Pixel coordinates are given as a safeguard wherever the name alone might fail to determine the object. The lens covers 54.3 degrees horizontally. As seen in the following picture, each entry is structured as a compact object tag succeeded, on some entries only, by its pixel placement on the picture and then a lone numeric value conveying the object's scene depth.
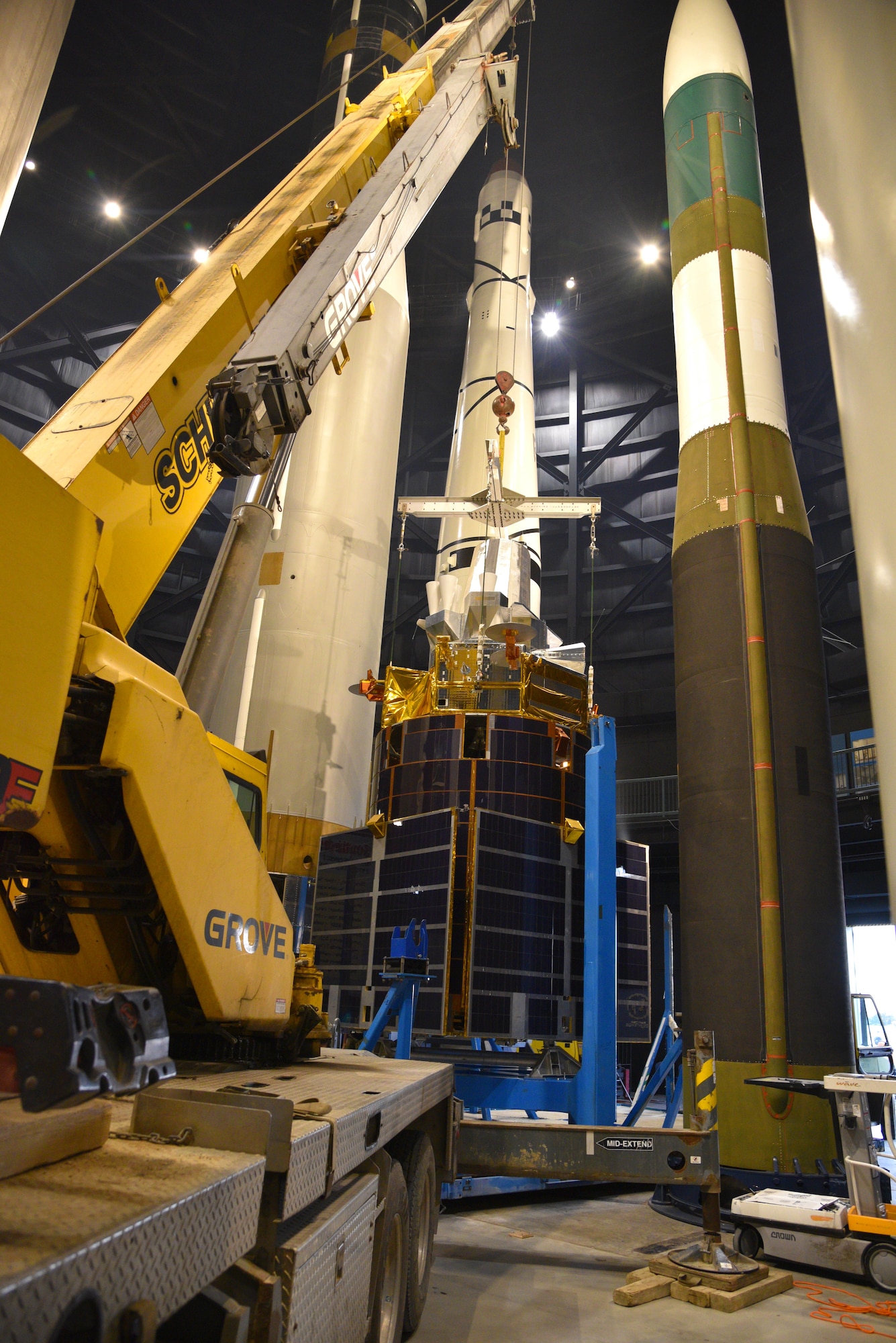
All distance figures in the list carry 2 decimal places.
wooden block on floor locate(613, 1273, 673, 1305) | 6.18
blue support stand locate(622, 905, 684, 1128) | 10.55
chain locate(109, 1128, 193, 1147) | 2.47
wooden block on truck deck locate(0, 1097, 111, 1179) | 1.99
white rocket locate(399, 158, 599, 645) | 14.76
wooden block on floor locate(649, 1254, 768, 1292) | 6.53
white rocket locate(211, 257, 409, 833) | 14.74
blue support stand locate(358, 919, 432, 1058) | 8.12
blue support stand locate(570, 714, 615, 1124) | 9.28
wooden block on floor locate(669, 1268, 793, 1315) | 6.27
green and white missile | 10.18
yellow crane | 3.25
